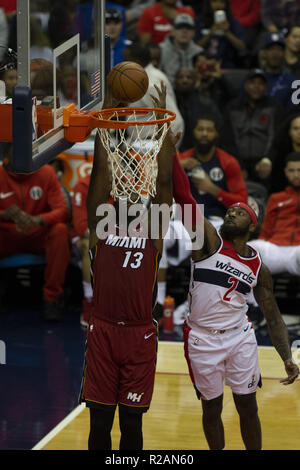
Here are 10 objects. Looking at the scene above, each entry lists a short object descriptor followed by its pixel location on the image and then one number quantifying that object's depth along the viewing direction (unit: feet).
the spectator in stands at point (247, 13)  80.53
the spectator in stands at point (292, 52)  70.59
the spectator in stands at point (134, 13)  81.24
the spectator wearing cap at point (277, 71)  69.21
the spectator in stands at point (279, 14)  77.10
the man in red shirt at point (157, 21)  78.79
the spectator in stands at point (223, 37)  76.13
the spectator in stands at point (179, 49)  73.56
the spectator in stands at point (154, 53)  69.62
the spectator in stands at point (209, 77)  71.26
